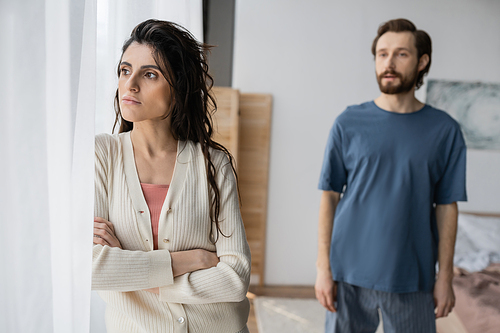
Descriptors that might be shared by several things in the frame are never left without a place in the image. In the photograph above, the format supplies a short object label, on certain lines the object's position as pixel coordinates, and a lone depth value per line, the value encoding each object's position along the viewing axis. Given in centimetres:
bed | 216
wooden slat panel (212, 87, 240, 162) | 303
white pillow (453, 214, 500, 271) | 280
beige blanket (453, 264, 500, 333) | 210
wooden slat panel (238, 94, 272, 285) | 338
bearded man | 146
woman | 85
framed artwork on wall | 349
